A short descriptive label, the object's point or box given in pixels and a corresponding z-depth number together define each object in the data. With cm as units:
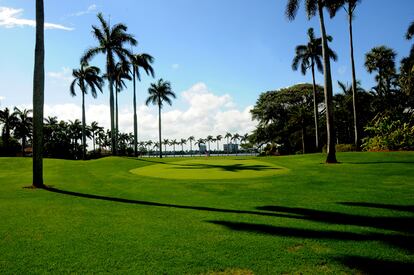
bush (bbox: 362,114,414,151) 3027
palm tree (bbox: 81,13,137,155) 4269
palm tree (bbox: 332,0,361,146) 3681
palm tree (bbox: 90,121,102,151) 12075
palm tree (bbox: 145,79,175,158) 6819
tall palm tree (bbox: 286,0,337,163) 2525
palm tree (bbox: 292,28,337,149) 4897
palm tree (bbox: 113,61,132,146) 4478
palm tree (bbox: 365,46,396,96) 5665
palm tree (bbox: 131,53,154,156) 5281
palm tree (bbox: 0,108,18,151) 7650
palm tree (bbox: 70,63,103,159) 5800
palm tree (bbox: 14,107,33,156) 7812
